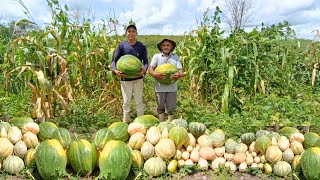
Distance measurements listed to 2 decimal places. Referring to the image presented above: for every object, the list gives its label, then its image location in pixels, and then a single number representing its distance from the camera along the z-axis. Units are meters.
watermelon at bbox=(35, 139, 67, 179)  2.94
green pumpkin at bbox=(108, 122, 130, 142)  3.36
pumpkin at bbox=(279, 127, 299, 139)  3.46
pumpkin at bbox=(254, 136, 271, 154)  3.26
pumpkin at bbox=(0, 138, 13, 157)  3.12
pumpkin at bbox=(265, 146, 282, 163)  3.20
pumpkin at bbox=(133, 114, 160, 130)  3.54
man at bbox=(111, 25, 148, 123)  4.28
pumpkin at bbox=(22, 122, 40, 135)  3.36
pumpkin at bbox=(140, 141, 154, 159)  3.23
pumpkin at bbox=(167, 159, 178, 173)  3.17
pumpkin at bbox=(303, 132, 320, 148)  3.29
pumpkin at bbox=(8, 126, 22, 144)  3.24
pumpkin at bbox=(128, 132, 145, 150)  3.30
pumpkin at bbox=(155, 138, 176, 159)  3.20
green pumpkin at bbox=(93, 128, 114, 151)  3.21
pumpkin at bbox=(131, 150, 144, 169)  3.17
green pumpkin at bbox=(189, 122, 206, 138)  3.47
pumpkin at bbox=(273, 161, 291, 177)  3.14
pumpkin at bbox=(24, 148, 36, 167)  3.15
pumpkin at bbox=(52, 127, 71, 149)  3.22
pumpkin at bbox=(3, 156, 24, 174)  3.07
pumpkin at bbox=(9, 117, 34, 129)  3.47
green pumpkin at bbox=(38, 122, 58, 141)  3.37
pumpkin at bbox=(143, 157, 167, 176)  3.11
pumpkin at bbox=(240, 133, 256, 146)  3.42
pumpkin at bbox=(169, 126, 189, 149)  3.28
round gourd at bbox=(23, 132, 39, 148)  3.28
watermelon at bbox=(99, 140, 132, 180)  2.93
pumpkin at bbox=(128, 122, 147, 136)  3.39
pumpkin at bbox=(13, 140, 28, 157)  3.19
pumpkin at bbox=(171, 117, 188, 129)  3.49
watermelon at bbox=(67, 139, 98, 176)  3.06
